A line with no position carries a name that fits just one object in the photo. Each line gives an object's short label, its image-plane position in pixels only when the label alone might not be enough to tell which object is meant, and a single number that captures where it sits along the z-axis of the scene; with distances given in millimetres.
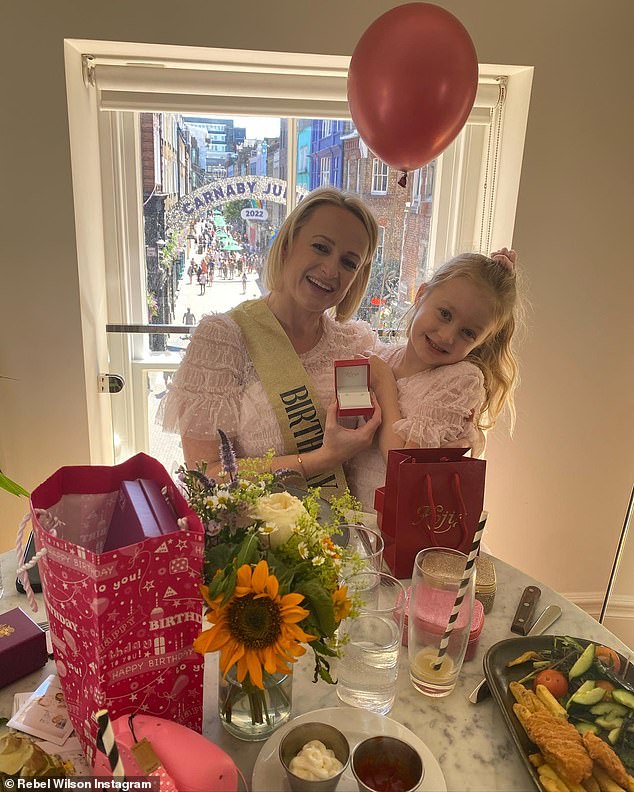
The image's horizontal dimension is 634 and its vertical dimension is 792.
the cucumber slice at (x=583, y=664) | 793
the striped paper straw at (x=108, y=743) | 531
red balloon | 1208
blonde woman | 1495
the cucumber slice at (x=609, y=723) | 715
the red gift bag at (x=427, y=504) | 1016
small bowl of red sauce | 606
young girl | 1393
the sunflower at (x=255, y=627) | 582
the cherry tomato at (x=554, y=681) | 773
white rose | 640
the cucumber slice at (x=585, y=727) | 709
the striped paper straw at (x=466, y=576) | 749
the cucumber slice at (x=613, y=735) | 702
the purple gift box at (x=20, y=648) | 773
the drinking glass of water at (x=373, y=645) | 755
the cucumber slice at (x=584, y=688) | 748
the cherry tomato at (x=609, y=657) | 827
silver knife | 939
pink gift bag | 581
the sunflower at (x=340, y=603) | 633
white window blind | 1820
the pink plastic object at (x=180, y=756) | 555
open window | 1885
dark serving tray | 703
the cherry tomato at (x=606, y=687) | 750
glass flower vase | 683
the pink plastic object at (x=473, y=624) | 801
